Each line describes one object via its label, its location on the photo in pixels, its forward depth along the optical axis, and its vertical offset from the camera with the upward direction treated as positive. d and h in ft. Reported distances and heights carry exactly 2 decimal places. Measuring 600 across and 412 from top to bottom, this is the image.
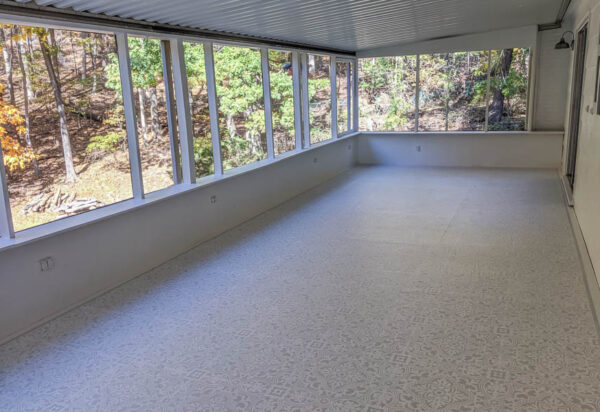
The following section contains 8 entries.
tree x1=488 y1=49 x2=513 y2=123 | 30.75 +0.66
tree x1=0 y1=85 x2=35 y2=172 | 11.71 -0.77
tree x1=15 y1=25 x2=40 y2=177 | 11.90 +0.83
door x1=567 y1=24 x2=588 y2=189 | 22.56 -0.39
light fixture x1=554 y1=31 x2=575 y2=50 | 24.66 +2.11
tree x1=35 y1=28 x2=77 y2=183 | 12.55 +0.00
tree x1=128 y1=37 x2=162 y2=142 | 15.72 +0.97
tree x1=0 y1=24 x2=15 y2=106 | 11.54 +1.18
